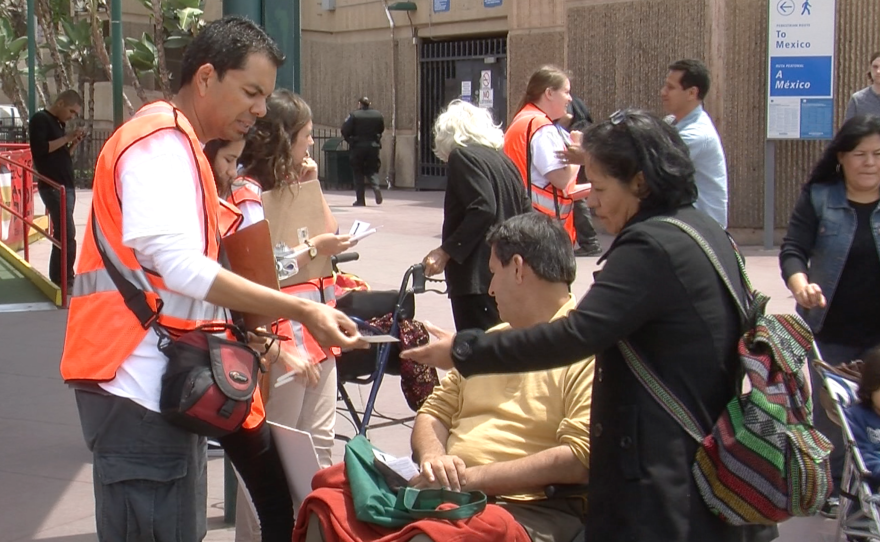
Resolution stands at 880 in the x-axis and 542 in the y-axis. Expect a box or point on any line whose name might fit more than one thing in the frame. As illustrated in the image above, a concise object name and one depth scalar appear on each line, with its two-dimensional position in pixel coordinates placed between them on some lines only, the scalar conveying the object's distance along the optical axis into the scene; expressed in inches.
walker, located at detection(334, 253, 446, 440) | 187.6
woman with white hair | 224.2
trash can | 880.9
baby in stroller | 170.1
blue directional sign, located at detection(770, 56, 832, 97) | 462.9
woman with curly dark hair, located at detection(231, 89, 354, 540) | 162.2
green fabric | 119.4
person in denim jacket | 192.5
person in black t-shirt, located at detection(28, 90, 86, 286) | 423.5
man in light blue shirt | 242.7
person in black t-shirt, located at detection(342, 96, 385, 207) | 740.6
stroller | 163.0
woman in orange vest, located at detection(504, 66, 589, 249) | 259.4
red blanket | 117.3
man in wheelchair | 132.5
